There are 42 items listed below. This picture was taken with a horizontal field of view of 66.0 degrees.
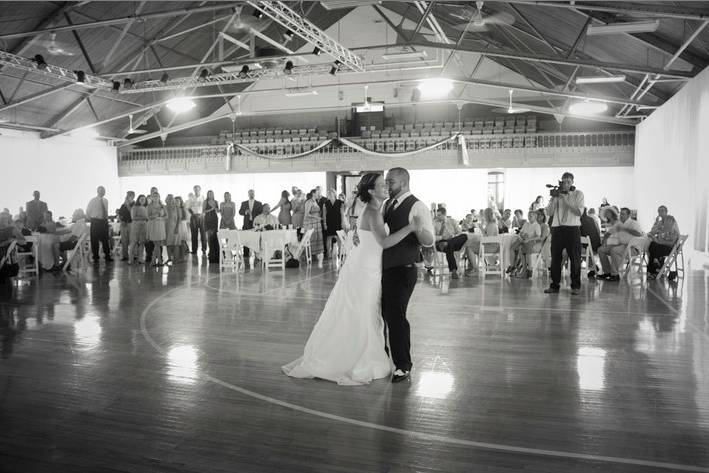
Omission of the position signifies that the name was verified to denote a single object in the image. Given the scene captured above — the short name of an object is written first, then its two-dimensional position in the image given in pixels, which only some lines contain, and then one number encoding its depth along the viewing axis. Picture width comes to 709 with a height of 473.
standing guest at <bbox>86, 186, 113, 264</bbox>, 11.27
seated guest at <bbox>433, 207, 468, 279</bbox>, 9.58
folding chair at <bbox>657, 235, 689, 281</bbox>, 8.98
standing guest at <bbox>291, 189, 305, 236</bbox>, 12.27
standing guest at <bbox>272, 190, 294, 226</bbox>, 12.18
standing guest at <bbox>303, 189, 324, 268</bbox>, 11.87
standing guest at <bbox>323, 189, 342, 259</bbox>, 11.88
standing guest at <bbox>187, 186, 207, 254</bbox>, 12.64
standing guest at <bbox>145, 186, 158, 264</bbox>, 11.79
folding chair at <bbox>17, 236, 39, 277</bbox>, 9.89
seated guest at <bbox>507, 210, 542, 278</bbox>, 9.46
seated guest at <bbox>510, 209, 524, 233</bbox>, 11.98
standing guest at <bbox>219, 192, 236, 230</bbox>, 11.82
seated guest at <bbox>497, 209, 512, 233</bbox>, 11.95
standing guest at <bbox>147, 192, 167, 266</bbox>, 11.28
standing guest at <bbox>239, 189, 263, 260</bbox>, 12.09
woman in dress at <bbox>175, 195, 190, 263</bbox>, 11.73
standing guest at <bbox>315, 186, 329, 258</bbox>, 12.24
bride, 3.74
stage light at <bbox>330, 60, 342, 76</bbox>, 12.91
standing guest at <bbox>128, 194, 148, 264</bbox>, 11.71
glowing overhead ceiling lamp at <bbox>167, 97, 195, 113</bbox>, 14.57
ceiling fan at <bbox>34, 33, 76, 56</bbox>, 10.24
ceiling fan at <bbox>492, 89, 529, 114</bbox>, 14.99
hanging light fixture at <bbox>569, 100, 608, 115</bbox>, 14.04
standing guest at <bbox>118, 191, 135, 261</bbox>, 12.04
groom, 3.75
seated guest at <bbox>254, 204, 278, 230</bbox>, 11.05
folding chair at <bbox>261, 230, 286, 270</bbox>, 10.38
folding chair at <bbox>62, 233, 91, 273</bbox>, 10.42
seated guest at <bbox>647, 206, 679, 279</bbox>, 9.13
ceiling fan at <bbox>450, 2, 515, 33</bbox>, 9.19
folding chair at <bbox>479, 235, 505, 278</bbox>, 9.52
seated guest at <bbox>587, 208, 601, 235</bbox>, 9.82
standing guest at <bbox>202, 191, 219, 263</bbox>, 11.86
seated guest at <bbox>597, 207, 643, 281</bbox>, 9.15
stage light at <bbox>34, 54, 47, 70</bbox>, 11.48
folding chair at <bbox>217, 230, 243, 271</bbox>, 10.50
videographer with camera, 7.13
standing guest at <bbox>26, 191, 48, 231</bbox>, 11.21
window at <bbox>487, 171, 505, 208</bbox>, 17.73
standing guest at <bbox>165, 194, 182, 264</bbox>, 11.48
